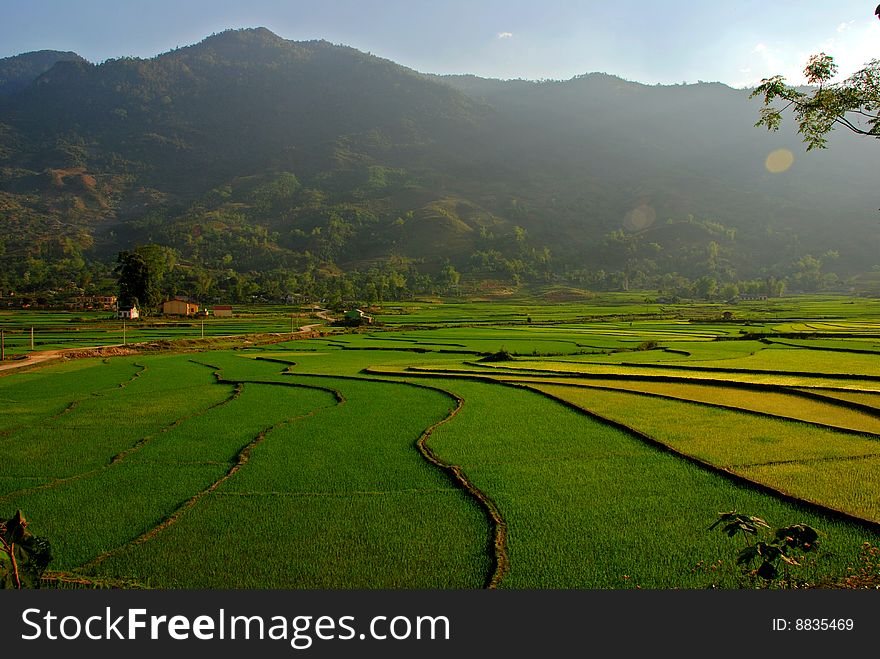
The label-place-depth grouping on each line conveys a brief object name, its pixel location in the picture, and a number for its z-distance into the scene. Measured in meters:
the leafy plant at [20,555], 5.15
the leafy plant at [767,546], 5.45
